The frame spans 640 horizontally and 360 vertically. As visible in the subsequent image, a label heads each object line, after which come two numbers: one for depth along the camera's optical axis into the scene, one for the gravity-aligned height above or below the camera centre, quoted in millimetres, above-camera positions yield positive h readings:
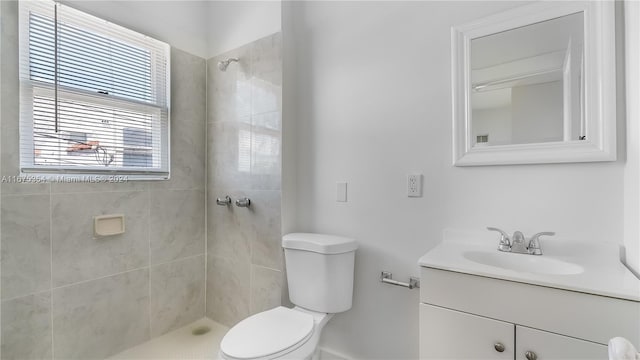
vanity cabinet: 884 -505
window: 1485 +474
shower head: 2037 +797
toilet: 1323 -602
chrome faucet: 1206 -253
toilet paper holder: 1516 -510
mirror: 1137 +396
